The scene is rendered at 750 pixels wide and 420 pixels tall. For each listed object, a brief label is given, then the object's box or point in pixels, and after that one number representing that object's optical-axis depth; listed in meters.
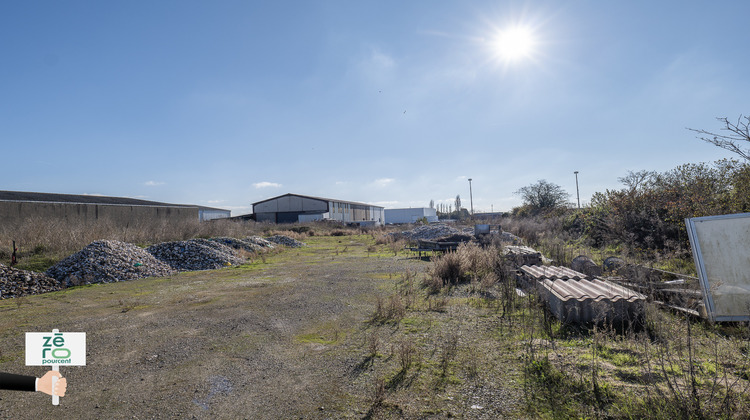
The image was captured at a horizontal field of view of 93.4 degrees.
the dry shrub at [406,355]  4.27
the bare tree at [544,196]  35.69
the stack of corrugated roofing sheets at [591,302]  5.28
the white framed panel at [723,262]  5.32
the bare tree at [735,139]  4.86
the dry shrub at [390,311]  6.34
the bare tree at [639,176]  15.85
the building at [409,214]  68.31
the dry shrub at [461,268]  9.44
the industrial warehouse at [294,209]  50.56
